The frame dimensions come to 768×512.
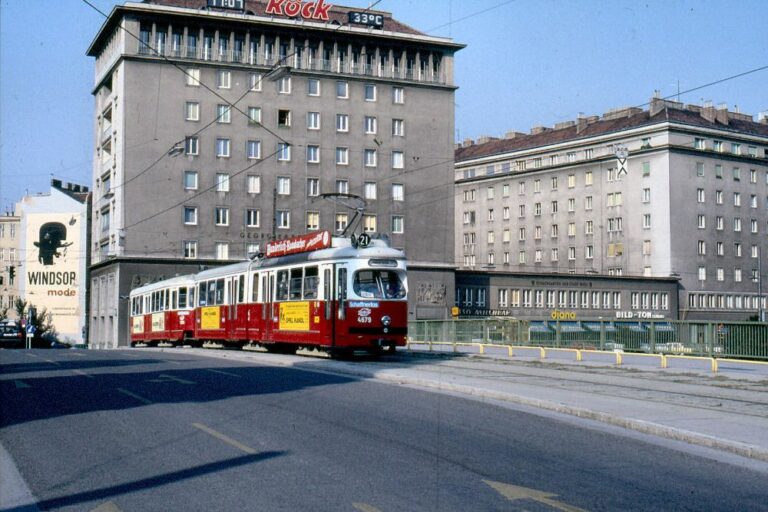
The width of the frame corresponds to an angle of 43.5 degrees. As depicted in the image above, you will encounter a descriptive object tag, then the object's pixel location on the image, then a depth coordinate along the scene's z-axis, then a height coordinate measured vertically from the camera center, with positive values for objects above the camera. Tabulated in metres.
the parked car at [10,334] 64.94 -2.11
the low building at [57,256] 107.69 +5.34
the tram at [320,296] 27.27 +0.19
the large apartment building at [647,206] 85.69 +9.08
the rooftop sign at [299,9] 72.62 +22.41
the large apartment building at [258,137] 70.38 +12.80
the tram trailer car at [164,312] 41.81 -0.40
